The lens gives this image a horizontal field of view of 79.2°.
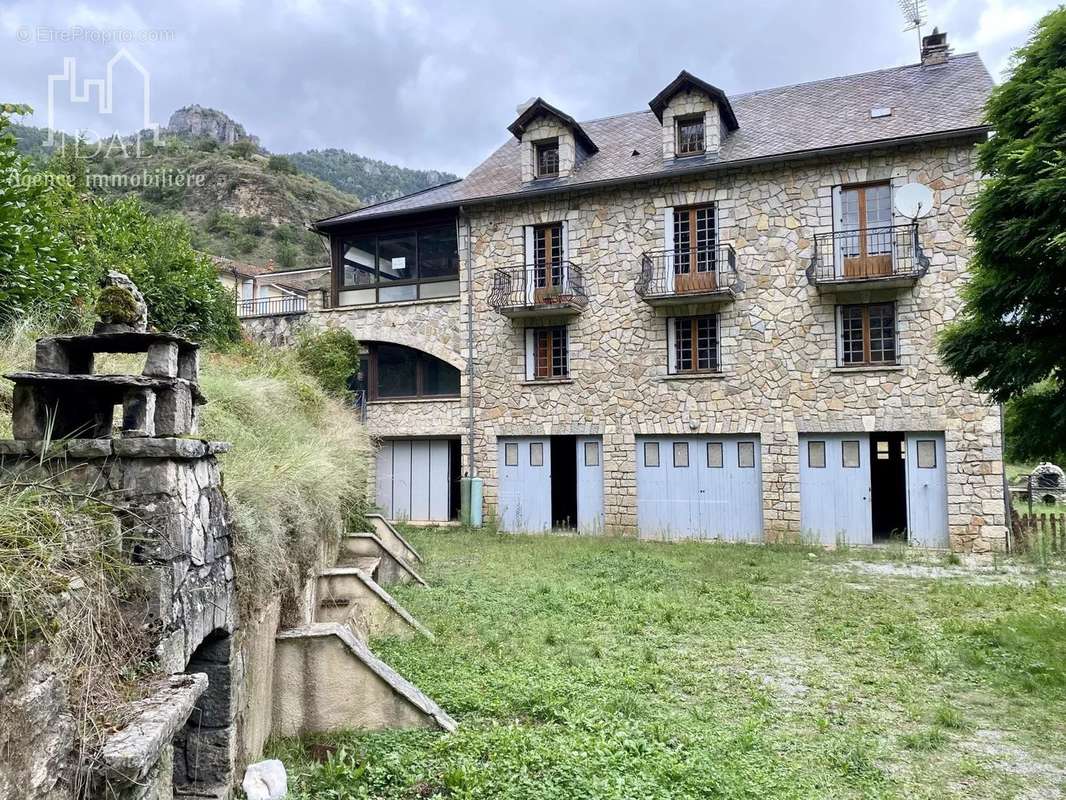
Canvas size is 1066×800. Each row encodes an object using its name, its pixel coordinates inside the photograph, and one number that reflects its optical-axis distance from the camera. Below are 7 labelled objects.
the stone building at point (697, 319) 12.52
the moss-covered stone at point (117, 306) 3.08
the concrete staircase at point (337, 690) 4.51
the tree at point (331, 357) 15.07
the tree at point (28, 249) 5.16
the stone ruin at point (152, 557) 2.07
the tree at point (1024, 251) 5.07
